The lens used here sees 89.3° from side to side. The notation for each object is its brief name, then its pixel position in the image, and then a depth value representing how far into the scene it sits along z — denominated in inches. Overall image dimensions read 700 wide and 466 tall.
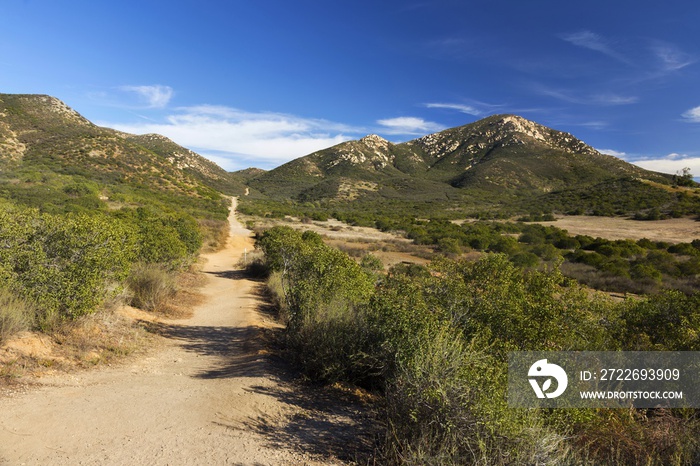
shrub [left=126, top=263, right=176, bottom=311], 442.9
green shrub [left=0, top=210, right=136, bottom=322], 272.8
